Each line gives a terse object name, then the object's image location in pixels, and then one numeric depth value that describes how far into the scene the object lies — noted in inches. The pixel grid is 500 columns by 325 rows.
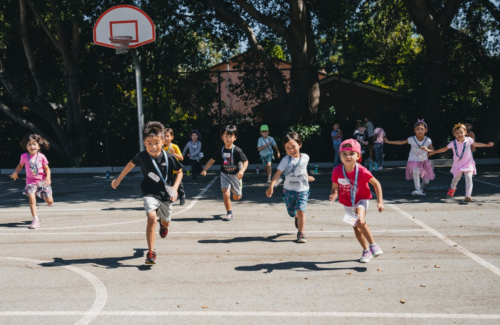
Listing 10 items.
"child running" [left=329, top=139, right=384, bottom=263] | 241.6
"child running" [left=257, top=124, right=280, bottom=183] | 541.4
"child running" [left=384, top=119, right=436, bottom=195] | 425.4
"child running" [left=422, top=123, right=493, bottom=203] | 407.5
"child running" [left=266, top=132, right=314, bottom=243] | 288.5
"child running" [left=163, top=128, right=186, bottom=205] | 422.6
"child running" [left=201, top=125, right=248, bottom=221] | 350.6
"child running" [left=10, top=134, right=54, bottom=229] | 350.0
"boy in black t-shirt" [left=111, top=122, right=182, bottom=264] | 251.9
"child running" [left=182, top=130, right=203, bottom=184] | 551.5
